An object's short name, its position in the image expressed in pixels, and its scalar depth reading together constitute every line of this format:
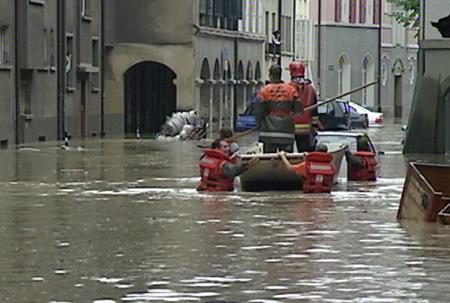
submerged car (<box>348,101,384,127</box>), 75.62
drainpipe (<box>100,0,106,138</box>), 61.50
